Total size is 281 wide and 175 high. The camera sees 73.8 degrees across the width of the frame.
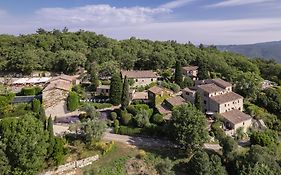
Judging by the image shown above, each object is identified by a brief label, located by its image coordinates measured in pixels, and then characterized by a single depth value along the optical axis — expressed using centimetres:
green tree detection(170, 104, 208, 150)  2739
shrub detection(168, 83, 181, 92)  4179
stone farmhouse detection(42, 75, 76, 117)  3367
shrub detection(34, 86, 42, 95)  3811
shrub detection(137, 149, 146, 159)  2729
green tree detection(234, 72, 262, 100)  4281
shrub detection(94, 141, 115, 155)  2724
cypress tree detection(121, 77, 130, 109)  3430
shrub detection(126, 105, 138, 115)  3364
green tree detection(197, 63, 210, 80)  4875
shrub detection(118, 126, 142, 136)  3118
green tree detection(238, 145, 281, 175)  2458
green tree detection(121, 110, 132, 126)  3235
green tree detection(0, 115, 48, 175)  2162
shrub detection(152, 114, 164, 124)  3271
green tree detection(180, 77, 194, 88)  4475
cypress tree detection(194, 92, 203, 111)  3466
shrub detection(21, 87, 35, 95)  3734
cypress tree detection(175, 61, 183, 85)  4507
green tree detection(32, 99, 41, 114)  3269
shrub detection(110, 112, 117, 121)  3305
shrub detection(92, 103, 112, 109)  3547
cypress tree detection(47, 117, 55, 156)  2389
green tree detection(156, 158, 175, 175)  2450
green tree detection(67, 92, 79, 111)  3405
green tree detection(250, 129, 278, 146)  3007
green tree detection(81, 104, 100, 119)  3213
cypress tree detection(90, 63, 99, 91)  4186
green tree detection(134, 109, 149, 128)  3163
